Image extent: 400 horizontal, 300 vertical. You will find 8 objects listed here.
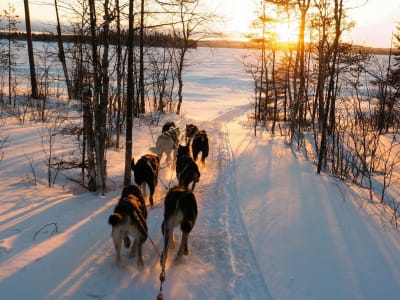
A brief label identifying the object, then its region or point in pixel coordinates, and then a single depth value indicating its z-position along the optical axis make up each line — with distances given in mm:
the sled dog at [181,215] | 4832
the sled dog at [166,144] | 9727
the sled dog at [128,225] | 4426
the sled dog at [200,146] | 10055
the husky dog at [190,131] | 12085
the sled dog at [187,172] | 7523
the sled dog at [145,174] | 6895
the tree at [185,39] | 20969
